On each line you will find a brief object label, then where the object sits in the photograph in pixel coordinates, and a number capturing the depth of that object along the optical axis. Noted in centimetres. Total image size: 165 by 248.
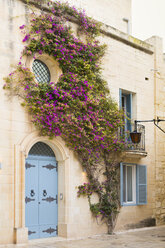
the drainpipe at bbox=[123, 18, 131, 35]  1709
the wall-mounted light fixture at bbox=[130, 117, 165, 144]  1181
